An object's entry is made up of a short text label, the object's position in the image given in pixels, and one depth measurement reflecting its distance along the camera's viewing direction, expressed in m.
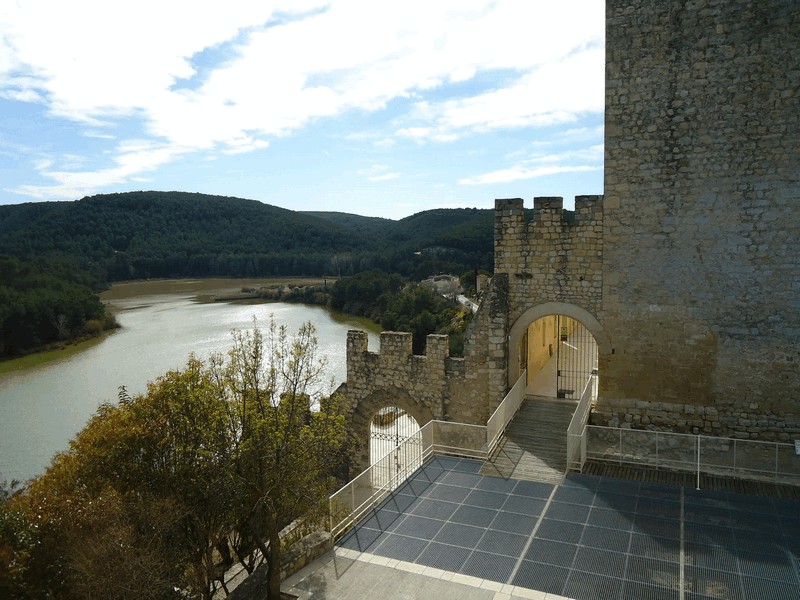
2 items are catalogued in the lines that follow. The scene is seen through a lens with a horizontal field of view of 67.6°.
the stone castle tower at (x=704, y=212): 9.72
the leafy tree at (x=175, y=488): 7.43
